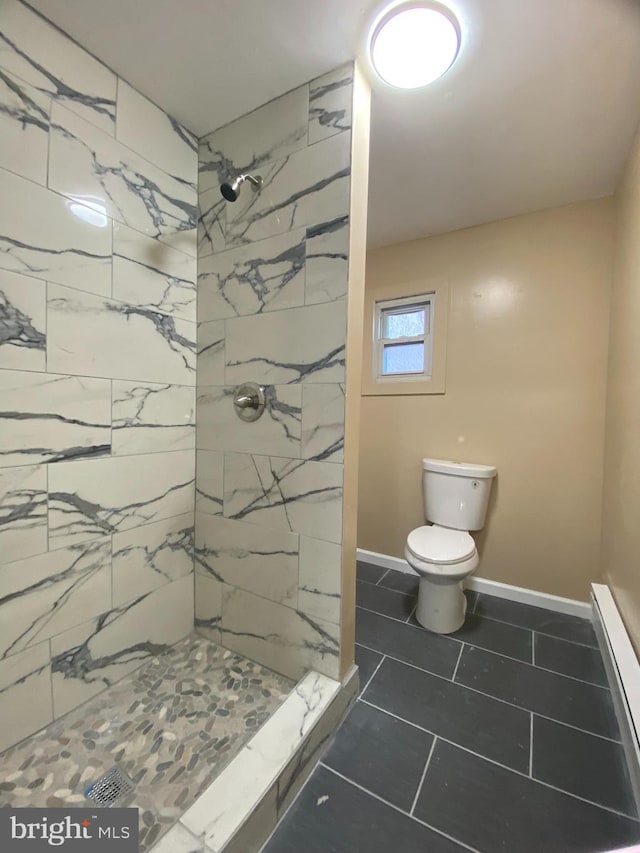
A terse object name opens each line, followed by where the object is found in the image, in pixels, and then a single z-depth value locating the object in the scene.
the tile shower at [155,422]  1.02
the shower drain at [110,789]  0.92
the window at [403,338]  2.22
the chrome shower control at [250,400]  1.34
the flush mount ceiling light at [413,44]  0.96
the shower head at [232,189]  1.13
